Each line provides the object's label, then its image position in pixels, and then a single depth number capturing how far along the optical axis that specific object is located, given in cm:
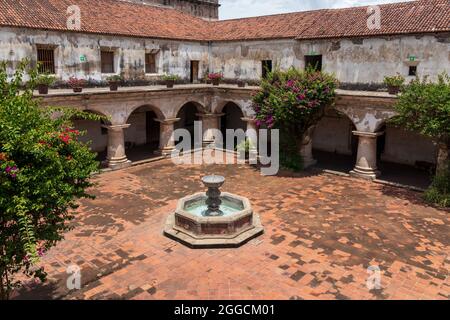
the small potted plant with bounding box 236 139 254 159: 2160
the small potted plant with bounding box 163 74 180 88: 2169
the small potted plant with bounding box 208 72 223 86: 2356
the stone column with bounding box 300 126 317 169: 1952
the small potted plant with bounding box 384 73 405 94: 1670
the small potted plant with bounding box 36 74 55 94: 1608
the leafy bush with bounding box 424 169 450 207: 1460
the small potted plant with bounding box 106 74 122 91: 1882
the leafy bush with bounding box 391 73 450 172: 1361
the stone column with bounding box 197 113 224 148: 2420
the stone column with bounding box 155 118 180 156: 2194
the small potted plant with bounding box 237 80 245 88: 2298
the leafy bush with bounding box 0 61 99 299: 556
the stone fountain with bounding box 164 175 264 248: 1109
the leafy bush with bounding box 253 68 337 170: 1719
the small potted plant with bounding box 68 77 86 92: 1734
